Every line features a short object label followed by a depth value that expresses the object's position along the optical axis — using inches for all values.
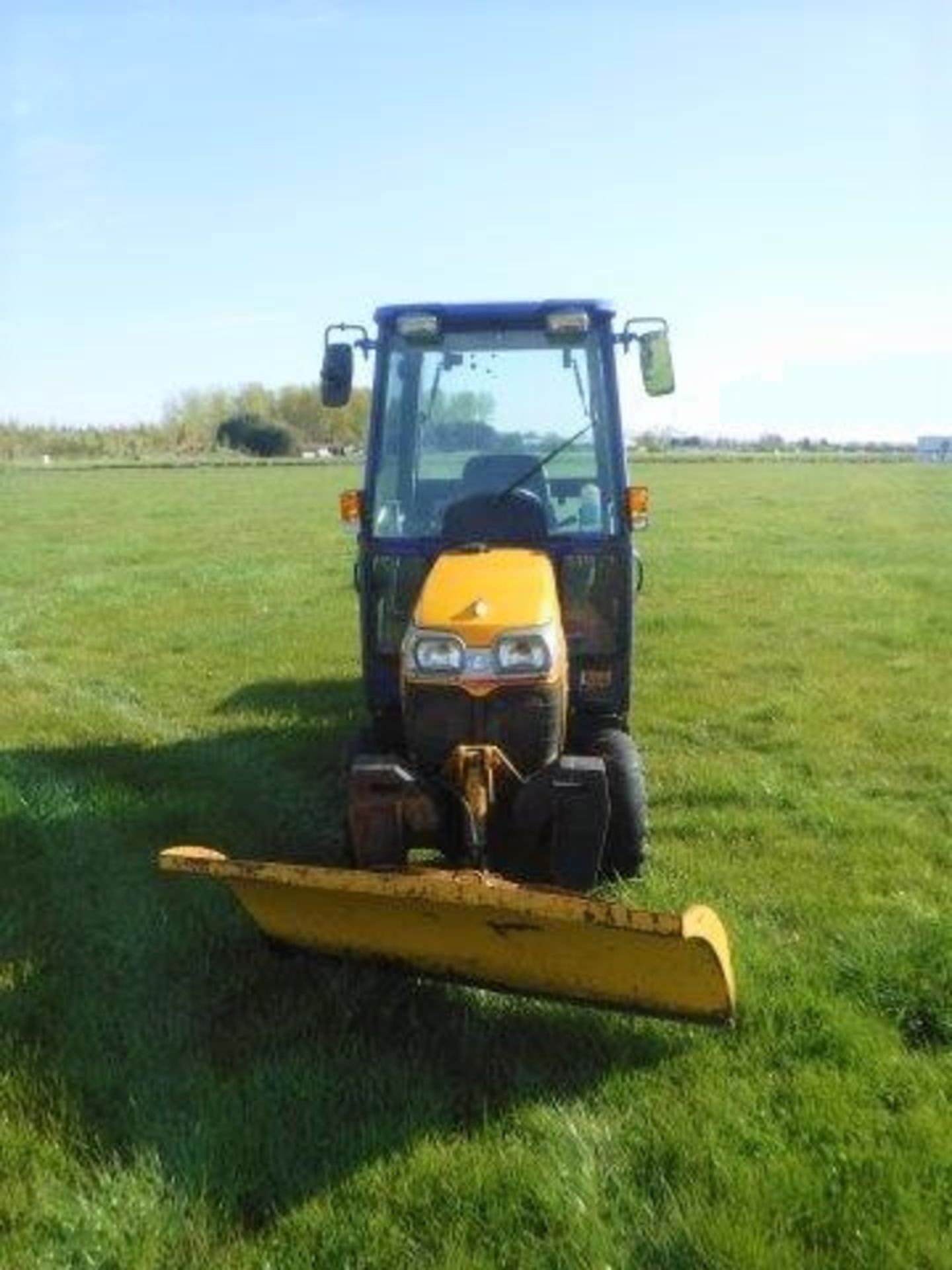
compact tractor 150.9
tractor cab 228.8
